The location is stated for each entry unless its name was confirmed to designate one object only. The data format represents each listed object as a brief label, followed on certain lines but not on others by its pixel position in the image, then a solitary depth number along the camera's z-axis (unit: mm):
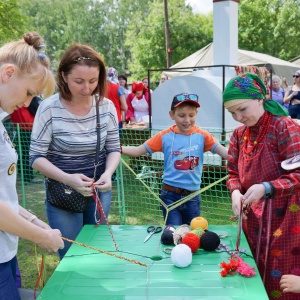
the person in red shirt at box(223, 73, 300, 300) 1854
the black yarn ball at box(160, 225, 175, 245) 1839
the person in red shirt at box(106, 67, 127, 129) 6191
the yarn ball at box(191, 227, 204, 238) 1784
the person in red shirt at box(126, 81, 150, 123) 7480
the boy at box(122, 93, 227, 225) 2789
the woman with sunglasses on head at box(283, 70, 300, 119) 6660
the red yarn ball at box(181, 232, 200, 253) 1724
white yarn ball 1603
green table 1417
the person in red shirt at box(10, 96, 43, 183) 4843
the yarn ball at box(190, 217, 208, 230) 1913
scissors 1982
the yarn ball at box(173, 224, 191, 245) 1817
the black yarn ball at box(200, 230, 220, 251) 1745
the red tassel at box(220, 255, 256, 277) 1528
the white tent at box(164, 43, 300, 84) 14970
